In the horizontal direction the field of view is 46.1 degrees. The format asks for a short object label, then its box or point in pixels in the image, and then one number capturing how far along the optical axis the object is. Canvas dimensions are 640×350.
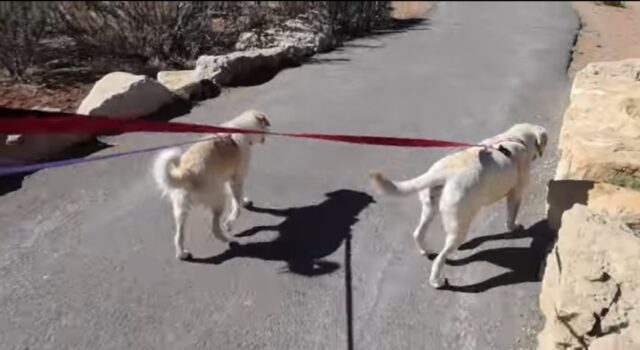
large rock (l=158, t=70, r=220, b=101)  9.28
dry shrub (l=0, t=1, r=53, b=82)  7.94
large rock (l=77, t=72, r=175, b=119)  8.03
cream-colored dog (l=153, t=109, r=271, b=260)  5.09
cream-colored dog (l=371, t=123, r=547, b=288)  4.95
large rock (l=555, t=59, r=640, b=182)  5.05
